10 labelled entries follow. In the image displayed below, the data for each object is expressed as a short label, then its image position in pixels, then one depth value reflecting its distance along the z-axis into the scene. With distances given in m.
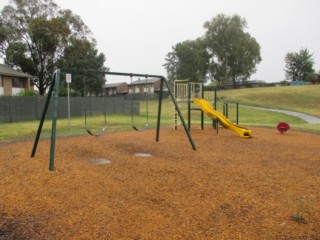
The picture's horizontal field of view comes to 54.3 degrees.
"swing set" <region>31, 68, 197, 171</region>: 5.96
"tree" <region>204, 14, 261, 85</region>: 63.78
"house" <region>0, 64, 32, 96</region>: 34.19
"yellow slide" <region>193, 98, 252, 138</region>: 11.87
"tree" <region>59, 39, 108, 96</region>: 41.19
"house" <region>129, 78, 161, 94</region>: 71.82
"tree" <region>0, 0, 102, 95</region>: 38.44
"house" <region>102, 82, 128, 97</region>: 80.44
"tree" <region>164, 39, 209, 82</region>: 61.03
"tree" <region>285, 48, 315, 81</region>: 82.50
